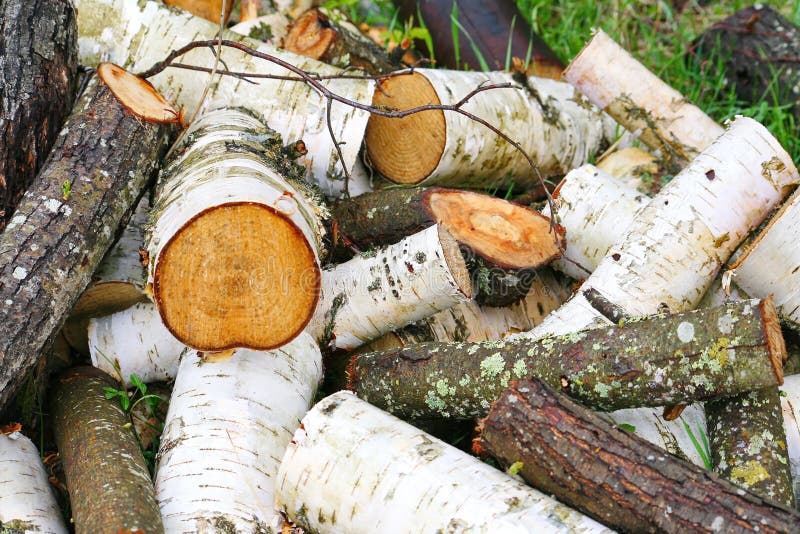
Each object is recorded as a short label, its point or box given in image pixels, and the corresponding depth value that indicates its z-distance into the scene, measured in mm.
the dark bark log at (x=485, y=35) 4105
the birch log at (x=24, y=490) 2156
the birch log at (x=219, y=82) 3061
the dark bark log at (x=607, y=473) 1817
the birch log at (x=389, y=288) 2504
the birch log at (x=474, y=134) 3254
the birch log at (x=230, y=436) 2111
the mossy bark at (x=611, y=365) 2008
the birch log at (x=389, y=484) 1859
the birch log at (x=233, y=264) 2168
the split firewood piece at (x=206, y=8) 3830
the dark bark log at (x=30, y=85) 2643
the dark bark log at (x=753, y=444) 2133
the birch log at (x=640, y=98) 3482
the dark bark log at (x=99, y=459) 1995
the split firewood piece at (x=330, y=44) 3574
